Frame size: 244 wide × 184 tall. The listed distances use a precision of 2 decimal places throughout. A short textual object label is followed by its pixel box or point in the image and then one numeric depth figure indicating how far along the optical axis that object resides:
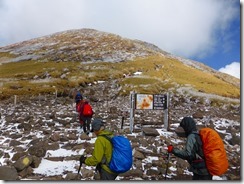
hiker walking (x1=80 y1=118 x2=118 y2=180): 3.13
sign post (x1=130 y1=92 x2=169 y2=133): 7.75
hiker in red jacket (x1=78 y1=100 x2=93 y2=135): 7.54
